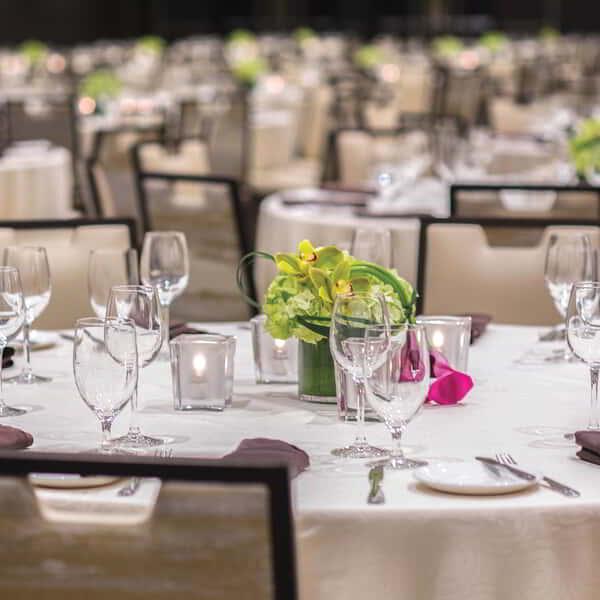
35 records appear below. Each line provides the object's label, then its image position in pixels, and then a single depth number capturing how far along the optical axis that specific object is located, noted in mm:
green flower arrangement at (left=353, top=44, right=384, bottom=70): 27810
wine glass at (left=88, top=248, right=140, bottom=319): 4622
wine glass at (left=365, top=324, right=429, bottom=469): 3237
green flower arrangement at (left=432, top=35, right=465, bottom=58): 31090
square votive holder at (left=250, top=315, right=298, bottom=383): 4150
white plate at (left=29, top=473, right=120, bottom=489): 2926
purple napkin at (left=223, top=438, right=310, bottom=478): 3260
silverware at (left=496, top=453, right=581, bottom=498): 3123
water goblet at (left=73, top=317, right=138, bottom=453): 3336
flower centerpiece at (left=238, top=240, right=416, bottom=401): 3919
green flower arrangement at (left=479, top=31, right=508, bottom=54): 31405
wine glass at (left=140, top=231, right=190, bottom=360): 4853
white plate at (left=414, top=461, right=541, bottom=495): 3120
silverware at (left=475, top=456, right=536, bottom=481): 3179
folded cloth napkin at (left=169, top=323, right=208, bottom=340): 4742
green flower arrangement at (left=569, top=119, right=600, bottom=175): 8364
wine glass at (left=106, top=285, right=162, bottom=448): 3806
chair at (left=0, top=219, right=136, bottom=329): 5865
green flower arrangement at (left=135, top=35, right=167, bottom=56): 30353
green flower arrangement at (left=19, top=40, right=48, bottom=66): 24893
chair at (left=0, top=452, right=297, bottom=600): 2466
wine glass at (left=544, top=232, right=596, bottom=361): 4789
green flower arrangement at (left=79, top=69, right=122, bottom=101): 16261
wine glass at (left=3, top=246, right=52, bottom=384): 4494
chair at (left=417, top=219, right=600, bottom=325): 5958
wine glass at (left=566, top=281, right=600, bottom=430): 3663
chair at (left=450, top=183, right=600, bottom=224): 6812
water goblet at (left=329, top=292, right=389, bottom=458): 3345
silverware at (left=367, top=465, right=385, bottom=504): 3080
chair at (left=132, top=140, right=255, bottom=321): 8061
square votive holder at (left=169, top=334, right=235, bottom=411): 3884
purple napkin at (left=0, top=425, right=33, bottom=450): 3418
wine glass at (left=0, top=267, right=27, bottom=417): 3931
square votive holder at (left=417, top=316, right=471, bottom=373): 4182
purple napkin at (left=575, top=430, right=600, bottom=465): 3368
